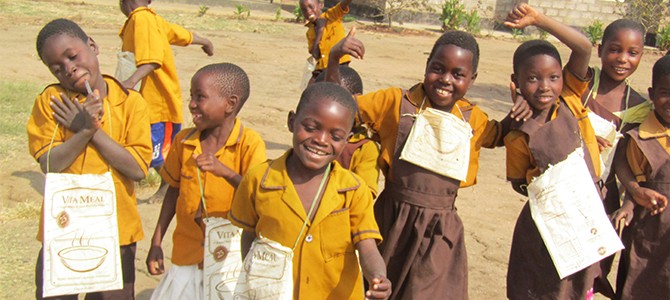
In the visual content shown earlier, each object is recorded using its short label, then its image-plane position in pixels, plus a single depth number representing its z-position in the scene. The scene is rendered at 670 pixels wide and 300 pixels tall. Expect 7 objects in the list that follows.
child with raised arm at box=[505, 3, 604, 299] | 2.79
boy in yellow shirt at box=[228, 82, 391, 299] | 2.27
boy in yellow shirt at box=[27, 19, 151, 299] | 2.47
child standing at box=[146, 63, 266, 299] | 2.64
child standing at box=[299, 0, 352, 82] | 5.98
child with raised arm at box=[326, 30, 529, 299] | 2.70
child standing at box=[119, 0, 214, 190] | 4.07
